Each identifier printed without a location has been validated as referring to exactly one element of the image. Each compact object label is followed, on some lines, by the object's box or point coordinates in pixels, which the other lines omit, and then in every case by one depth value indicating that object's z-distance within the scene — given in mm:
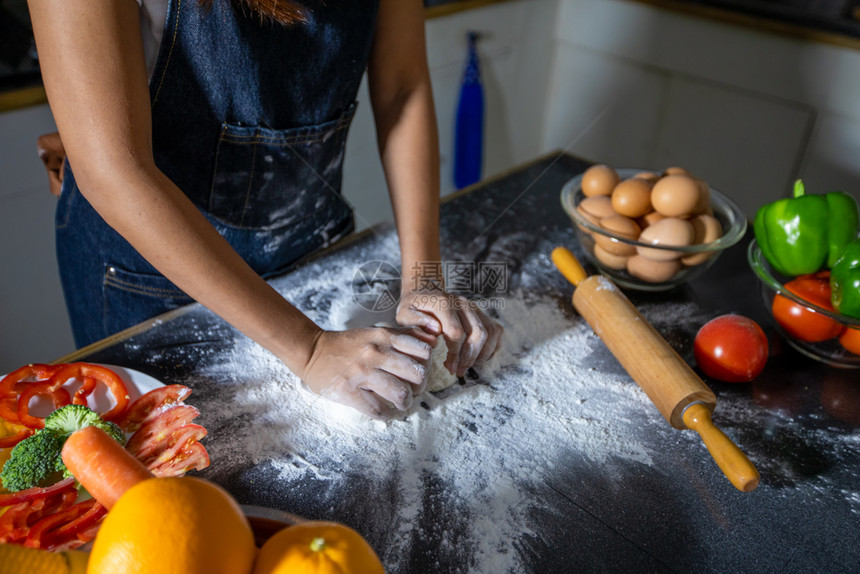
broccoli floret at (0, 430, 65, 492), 648
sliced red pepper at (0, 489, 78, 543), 619
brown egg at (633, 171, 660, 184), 1121
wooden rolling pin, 689
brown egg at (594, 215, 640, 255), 1013
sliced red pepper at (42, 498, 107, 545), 622
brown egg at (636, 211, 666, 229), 1046
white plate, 769
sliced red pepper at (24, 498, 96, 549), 616
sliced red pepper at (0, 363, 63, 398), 762
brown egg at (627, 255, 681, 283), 1008
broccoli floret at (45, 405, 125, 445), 701
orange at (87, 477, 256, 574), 393
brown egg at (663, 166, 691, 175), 1088
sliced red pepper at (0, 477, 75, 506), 644
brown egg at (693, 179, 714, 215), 1029
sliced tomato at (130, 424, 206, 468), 717
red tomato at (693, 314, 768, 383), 865
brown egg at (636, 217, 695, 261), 983
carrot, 475
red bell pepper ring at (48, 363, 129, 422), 772
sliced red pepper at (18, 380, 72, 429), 747
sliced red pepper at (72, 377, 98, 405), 764
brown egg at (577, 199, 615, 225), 1059
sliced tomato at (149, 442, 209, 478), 699
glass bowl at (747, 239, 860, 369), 864
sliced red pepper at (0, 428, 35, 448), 706
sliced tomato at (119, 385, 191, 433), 756
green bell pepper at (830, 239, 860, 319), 827
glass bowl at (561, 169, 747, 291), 987
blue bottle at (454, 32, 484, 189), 2426
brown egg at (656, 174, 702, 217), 1015
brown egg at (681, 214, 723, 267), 1003
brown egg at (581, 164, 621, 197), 1096
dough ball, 848
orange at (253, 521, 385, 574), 412
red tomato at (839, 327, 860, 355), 866
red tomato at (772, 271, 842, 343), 885
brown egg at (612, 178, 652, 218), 1042
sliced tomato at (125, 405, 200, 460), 728
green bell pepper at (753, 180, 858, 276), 921
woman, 722
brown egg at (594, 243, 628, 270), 1041
